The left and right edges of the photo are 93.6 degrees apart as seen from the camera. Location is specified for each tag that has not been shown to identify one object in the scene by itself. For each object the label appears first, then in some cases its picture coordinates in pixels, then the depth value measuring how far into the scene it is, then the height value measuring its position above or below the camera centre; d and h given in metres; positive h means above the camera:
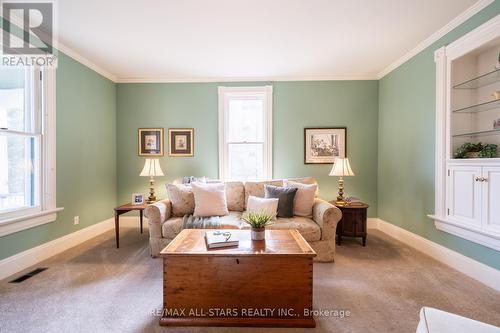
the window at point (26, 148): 2.44 +0.18
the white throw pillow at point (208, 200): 3.08 -0.49
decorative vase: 1.99 -0.58
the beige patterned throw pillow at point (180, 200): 3.13 -0.48
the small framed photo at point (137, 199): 3.38 -0.51
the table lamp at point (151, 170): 3.54 -0.09
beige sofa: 2.72 -0.72
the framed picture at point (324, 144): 4.09 +0.36
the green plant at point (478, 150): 2.28 +0.16
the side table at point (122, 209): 3.09 -0.60
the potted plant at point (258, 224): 1.97 -0.50
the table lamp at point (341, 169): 3.41 -0.07
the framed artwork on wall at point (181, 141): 4.18 +0.41
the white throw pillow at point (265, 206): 2.94 -0.53
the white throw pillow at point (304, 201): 3.11 -0.48
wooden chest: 1.70 -0.88
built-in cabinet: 2.21 +0.34
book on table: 1.83 -0.62
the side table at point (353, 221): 3.22 -0.78
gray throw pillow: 3.05 -0.44
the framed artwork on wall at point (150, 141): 4.19 +0.41
